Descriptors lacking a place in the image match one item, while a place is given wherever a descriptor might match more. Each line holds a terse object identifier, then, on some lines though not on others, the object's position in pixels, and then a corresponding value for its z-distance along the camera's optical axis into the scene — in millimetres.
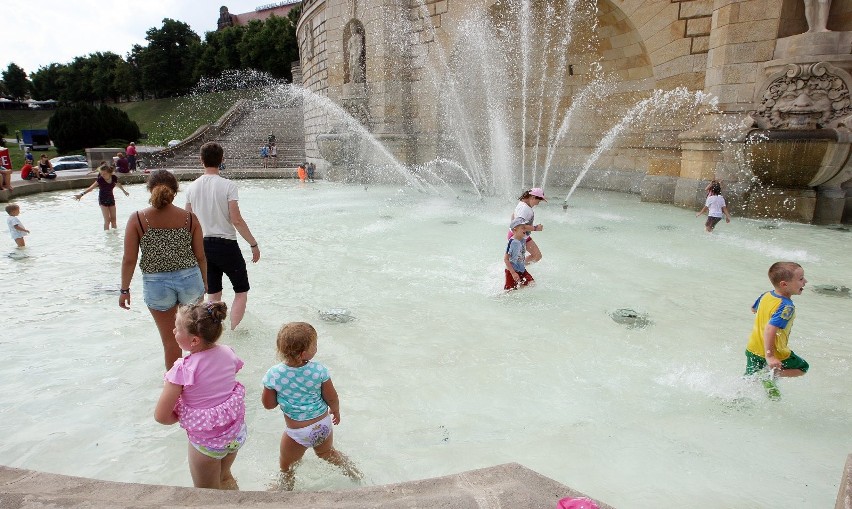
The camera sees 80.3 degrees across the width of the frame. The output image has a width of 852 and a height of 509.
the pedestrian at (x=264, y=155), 23406
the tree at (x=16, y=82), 81438
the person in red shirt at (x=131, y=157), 20719
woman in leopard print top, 3256
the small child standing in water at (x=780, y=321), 2938
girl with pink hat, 4961
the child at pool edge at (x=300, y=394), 2301
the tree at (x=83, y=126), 37594
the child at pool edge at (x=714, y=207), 7828
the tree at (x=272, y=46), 55812
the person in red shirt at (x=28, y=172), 14883
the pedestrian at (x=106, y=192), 8086
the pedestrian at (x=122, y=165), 17225
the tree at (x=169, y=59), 63553
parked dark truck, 43156
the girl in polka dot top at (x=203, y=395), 2211
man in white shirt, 3928
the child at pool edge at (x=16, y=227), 7164
